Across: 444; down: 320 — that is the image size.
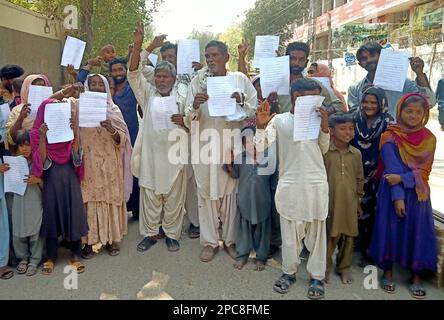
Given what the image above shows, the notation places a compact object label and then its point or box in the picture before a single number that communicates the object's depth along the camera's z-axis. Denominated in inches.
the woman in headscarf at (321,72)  157.2
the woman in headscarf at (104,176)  142.5
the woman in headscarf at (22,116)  129.2
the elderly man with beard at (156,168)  148.8
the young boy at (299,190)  119.4
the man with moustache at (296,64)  150.7
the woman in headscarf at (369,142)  131.4
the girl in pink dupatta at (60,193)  131.1
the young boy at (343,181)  125.7
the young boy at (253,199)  138.1
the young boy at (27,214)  130.9
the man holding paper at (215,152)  140.2
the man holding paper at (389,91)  142.9
